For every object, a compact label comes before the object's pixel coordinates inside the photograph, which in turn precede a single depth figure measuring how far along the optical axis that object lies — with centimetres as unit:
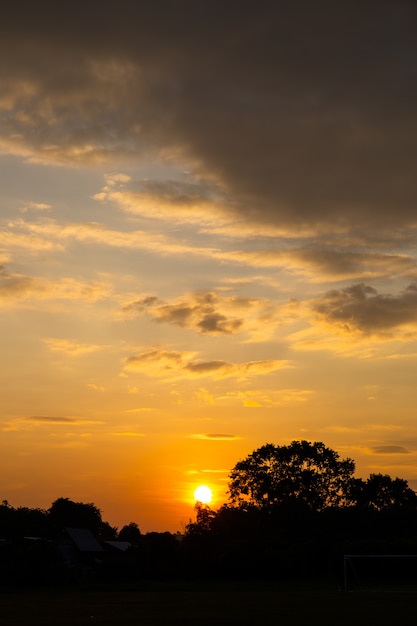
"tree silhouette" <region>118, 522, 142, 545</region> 15741
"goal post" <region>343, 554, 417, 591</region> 7438
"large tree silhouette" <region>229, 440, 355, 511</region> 11456
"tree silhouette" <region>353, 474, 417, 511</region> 11269
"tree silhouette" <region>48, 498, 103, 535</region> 17188
